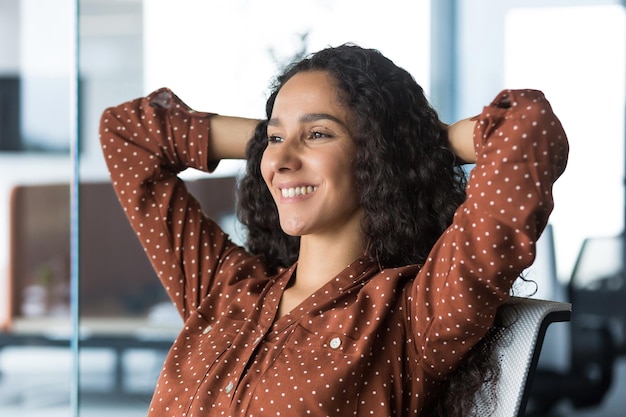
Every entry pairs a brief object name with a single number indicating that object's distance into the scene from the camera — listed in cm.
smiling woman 171
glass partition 283
